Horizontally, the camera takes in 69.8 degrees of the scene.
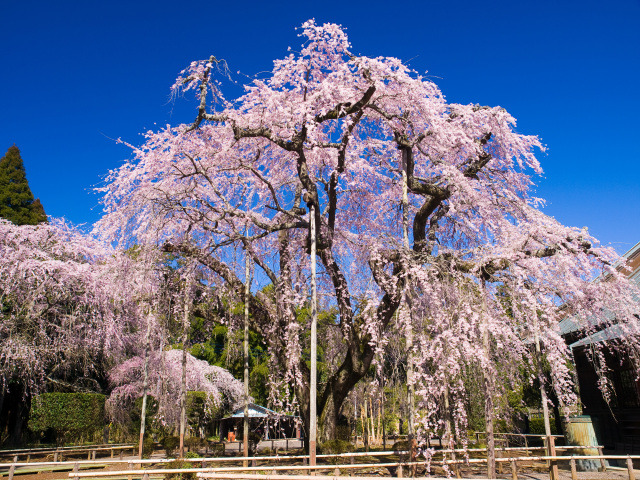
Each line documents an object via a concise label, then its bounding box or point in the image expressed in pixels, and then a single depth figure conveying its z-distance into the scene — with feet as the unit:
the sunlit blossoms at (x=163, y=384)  73.72
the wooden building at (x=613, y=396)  45.55
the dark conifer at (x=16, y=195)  91.81
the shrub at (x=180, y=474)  35.32
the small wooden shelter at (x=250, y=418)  77.83
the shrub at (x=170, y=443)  59.77
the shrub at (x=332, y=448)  38.91
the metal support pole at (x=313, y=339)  30.66
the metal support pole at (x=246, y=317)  41.78
